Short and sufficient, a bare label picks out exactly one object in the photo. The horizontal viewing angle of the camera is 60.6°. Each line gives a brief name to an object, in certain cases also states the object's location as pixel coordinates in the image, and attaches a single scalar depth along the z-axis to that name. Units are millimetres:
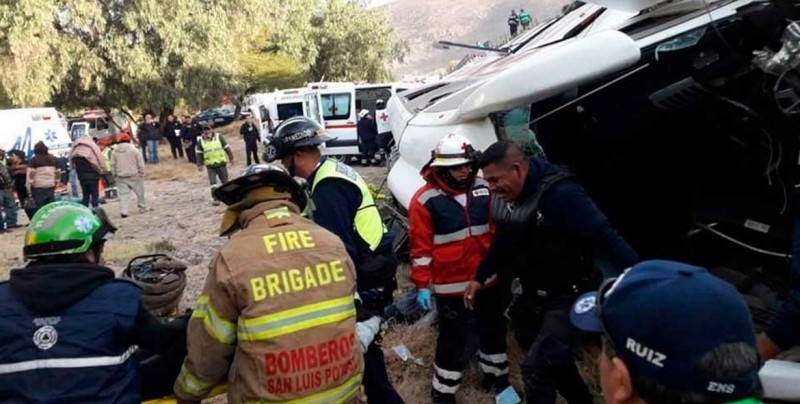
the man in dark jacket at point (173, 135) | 21500
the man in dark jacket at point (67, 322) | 2006
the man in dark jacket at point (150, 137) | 20438
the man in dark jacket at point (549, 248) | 2891
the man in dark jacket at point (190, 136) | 20188
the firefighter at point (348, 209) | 2986
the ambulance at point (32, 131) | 13695
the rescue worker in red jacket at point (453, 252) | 3555
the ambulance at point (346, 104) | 17172
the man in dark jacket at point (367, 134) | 15953
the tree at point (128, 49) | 19406
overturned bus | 3186
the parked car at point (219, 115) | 31547
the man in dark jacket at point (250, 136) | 17422
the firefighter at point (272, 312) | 2062
